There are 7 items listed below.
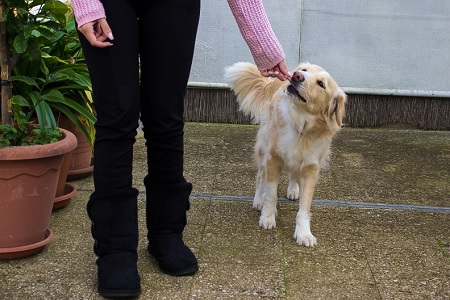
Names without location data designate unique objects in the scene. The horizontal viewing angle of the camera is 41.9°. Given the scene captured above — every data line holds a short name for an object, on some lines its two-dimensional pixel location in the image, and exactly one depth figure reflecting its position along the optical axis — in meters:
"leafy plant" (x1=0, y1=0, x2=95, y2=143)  2.60
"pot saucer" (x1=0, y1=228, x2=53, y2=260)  2.48
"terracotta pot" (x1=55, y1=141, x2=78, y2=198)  3.08
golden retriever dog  2.88
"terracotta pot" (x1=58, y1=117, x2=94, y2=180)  3.58
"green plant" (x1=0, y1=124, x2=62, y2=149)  2.56
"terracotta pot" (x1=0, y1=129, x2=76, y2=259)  2.42
